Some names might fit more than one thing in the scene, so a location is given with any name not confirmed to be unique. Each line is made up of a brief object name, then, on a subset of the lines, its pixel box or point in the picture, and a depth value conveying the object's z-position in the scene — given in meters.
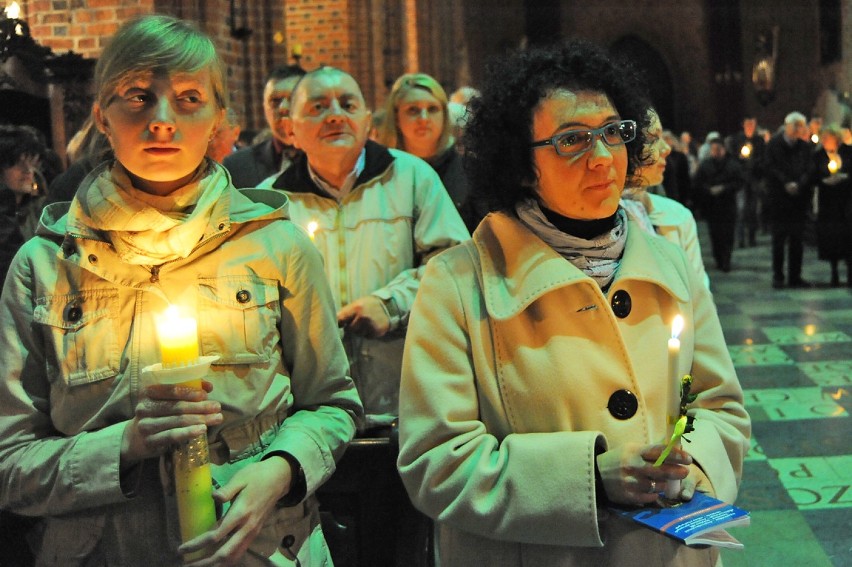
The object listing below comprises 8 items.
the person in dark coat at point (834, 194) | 11.53
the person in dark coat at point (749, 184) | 16.53
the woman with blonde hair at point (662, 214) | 4.34
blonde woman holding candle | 1.95
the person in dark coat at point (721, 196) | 13.55
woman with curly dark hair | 1.96
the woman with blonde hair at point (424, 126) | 5.00
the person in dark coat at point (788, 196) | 11.77
